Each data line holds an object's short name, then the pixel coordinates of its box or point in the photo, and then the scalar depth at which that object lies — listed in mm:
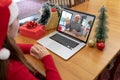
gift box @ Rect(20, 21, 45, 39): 1271
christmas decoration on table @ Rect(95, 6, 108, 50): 1119
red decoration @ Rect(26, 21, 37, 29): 1304
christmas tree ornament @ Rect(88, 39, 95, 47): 1150
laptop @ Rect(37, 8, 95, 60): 1130
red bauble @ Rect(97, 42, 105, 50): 1123
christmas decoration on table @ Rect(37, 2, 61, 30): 1362
